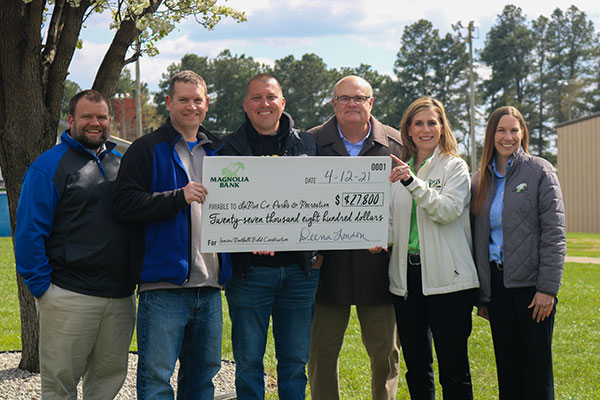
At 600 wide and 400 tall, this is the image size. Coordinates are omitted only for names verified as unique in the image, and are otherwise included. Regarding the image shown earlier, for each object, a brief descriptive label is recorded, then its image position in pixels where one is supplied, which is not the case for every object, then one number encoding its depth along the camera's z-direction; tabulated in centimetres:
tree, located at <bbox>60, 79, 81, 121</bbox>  7131
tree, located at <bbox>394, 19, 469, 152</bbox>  6388
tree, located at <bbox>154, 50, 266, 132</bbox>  6181
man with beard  383
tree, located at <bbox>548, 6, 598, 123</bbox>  6194
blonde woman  425
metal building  3418
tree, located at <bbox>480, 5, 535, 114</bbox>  6316
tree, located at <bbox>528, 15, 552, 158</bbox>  6034
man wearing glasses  475
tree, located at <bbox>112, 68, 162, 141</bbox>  6119
